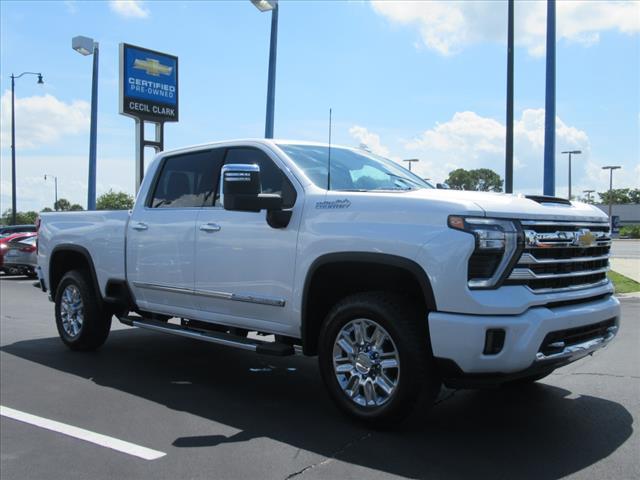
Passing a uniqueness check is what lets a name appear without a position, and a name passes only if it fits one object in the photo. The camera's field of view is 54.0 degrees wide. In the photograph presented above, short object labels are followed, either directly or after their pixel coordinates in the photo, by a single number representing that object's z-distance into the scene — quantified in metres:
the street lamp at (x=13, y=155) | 36.08
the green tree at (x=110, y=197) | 59.36
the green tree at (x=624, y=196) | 113.09
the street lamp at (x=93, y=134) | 21.39
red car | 17.75
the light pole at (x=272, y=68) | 13.05
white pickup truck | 3.73
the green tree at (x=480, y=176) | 85.75
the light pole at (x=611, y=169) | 55.93
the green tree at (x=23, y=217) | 69.10
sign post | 17.01
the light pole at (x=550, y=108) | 13.34
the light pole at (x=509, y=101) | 13.77
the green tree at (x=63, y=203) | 100.12
